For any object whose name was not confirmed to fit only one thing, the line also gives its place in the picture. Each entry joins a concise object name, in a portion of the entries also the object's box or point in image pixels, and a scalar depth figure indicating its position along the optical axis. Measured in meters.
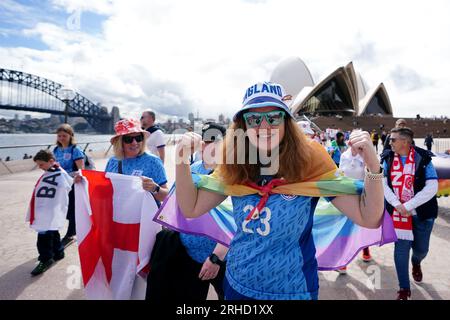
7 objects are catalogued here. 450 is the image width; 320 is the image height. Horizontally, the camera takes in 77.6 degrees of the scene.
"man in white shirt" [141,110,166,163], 5.58
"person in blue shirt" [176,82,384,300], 1.46
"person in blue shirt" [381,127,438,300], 2.94
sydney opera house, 52.27
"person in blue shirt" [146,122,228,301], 2.09
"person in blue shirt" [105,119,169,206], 2.85
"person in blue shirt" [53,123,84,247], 4.31
